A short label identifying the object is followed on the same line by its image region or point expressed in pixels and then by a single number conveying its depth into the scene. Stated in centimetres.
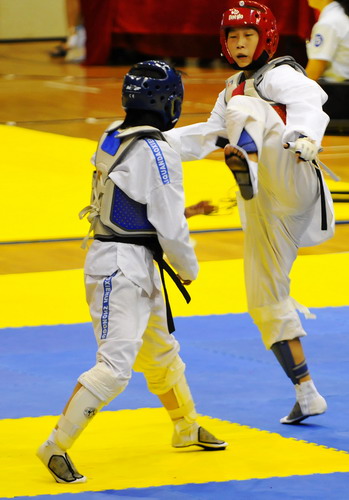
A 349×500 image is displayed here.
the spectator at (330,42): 1964
